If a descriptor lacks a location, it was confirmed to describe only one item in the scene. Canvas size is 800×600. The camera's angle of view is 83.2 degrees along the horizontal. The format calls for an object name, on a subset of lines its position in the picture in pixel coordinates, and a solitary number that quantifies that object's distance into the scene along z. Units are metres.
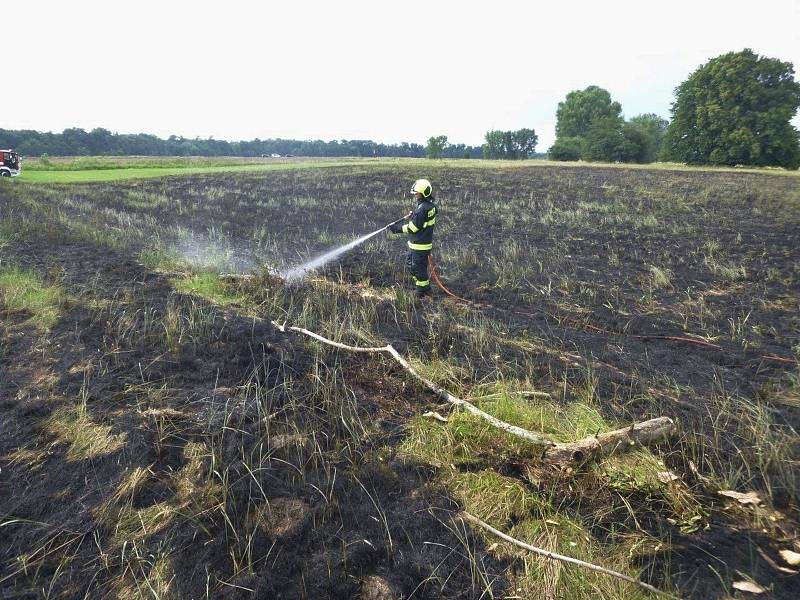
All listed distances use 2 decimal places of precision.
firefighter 6.89
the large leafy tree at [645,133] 62.78
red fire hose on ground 5.13
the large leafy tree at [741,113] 47.59
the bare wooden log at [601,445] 3.05
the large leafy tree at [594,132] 61.91
